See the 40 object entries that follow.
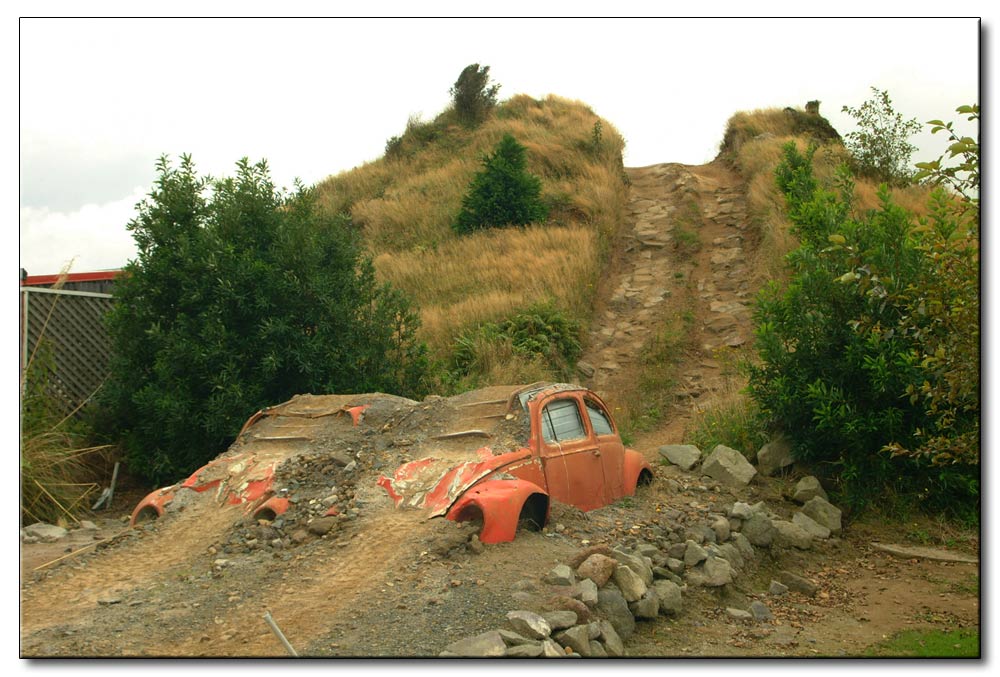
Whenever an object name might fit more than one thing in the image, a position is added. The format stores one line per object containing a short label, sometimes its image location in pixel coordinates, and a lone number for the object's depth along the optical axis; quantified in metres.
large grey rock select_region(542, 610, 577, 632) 5.03
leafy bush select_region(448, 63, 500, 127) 32.41
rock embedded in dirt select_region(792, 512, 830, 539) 8.73
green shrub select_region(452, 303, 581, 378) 15.24
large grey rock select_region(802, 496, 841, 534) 9.05
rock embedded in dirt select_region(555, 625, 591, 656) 4.93
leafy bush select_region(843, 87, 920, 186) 20.78
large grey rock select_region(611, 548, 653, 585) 6.22
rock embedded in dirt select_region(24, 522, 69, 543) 8.99
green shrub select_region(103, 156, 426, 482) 11.02
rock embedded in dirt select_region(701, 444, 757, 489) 9.80
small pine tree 22.25
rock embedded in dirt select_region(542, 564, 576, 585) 5.66
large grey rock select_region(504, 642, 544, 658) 4.66
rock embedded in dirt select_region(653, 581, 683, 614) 6.19
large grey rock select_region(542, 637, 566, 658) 4.70
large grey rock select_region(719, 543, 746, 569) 7.54
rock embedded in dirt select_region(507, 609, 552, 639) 4.88
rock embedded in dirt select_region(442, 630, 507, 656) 4.66
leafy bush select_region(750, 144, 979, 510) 9.04
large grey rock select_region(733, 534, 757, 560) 7.85
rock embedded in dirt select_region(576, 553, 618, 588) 5.84
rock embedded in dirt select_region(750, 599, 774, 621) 6.49
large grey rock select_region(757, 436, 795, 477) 10.26
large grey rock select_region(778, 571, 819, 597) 7.24
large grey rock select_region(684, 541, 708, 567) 7.02
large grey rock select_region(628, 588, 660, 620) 5.88
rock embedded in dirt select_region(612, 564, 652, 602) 5.85
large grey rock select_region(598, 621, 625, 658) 5.21
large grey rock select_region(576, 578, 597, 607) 5.46
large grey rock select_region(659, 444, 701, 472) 10.32
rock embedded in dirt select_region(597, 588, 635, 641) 5.59
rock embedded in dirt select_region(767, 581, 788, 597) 7.14
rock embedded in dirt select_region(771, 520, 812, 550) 8.36
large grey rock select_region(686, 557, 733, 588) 6.89
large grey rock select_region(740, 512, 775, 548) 8.17
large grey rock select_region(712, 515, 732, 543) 7.95
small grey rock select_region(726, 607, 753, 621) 6.42
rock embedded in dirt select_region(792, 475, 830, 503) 9.59
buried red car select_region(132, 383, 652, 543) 6.59
